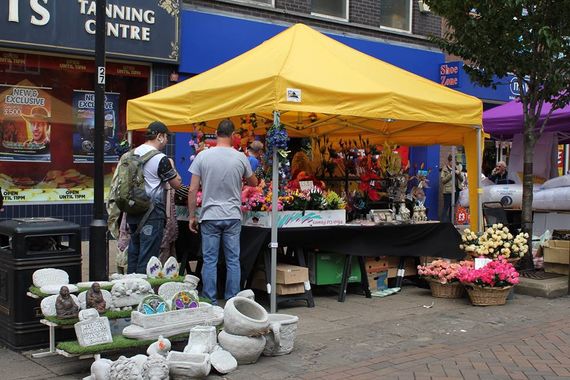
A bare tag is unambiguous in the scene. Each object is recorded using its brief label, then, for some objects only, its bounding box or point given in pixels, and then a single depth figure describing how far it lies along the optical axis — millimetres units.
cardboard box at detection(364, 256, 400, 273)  7695
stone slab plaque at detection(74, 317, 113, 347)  4504
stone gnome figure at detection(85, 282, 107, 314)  4762
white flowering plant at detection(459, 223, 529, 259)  7875
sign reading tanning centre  10023
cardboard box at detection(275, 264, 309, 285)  6715
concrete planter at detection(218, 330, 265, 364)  4867
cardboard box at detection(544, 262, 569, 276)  8391
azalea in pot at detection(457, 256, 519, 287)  7113
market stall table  6836
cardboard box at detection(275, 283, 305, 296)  6770
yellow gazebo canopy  6391
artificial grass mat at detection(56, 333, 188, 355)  4477
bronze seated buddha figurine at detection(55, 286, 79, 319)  4668
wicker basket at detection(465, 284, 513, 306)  7160
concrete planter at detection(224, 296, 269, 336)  4848
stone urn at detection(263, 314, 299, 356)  5102
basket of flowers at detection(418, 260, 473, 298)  7488
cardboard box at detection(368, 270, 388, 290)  7727
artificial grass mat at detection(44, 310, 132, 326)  4672
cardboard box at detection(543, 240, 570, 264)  8281
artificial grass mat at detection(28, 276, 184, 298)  4874
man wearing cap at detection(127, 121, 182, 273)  6355
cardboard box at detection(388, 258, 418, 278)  8170
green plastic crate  7367
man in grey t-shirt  6176
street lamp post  5547
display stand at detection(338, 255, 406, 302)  7316
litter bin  5090
